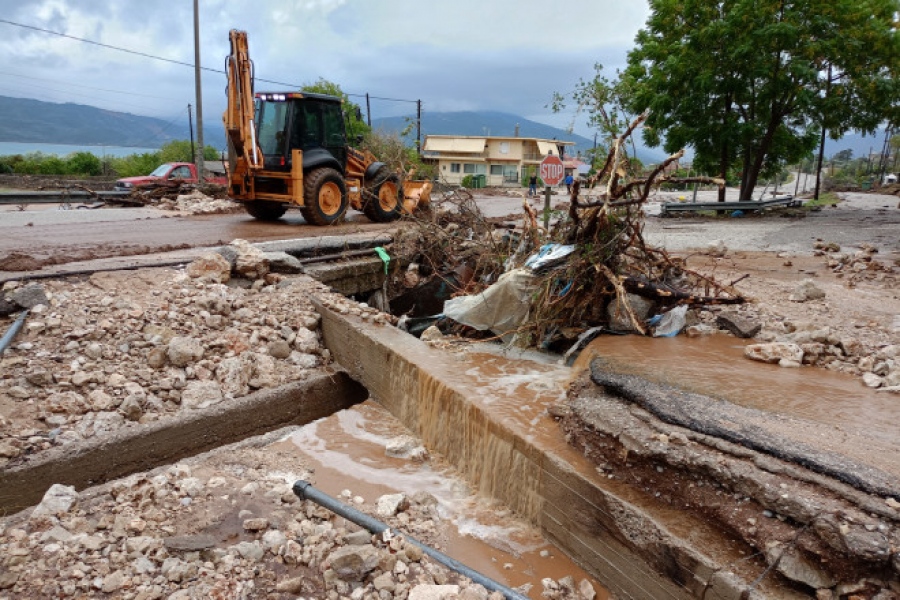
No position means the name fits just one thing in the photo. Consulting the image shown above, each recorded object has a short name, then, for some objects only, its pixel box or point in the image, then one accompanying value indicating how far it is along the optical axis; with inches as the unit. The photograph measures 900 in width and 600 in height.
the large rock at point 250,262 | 285.0
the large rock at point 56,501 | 137.2
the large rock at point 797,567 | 104.6
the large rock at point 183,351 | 223.5
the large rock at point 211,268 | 272.1
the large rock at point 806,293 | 270.1
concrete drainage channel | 123.0
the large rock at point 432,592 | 119.6
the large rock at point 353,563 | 124.2
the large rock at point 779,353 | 196.7
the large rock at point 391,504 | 156.2
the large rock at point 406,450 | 196.5
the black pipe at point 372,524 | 124.0
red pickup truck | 694.5
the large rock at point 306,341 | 260.4
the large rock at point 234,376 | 224.4
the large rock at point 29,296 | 223.5
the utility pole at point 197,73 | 756.6
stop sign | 329.1
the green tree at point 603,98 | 421.4
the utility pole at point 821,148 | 647.1
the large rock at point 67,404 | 191.6
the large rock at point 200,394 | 213.9
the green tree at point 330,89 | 1338.1
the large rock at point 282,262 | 297.7
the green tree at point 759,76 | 594.5
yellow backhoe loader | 406.0
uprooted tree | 232.4
